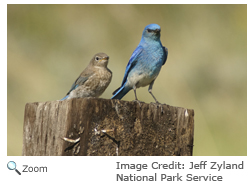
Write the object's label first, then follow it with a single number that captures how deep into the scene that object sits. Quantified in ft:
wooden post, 21.17
